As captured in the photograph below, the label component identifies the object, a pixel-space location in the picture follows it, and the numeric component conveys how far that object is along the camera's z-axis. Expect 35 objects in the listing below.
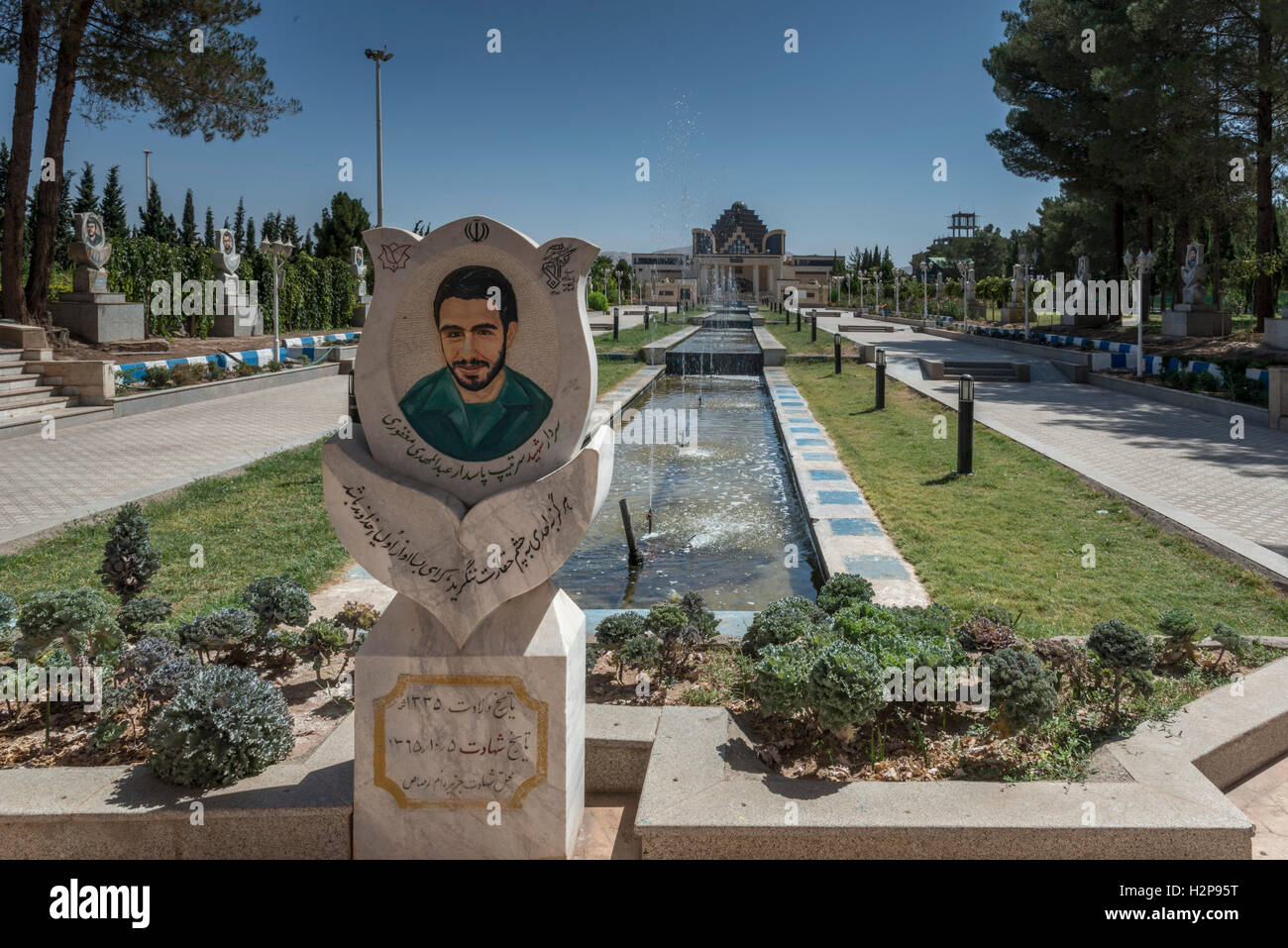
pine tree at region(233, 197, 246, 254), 61.92
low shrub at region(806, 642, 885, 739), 3.43
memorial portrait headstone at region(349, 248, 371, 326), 31.48
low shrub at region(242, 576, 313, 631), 4.65
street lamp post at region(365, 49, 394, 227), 29.28
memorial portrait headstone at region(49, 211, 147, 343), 20.36
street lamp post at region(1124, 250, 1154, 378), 17.76
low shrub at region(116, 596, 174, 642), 4.76
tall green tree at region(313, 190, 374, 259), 44.56
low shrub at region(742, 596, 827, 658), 4.40
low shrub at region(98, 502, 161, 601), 5.33
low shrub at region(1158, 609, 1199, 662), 4.51
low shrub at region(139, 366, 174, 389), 16.61
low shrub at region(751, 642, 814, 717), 3.59
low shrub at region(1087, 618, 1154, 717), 3.95
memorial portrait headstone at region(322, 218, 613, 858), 3.12
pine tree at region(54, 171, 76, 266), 39.22
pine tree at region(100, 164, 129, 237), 50.19
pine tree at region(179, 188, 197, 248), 52.94
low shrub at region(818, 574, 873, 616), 4.85
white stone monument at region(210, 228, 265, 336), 26.20
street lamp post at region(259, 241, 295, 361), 22.68
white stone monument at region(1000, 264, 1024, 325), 41.87
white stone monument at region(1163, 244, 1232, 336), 24.27
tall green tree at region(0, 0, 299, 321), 17.41
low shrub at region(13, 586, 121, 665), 4.29
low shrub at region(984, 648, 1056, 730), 3.60
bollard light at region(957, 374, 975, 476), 10.13
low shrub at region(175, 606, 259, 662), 4.38
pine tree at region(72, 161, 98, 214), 47.78
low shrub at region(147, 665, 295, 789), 3.27
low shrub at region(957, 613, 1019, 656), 4.28
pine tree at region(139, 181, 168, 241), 49.69
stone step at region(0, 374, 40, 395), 14.48
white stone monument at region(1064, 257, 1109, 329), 33.75
